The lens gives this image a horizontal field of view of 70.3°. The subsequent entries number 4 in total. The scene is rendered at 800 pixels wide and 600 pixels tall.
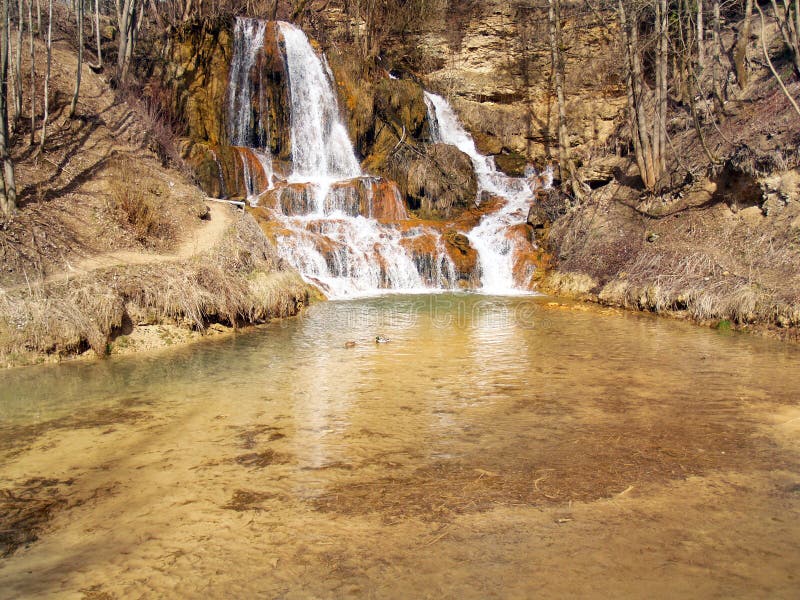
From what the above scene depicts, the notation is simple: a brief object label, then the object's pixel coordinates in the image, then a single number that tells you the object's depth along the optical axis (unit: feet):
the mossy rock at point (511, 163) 87.97
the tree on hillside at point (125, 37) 65.72
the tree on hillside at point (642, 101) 53.57
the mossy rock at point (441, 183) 75.05
